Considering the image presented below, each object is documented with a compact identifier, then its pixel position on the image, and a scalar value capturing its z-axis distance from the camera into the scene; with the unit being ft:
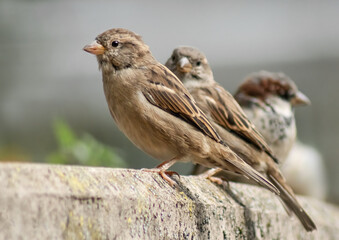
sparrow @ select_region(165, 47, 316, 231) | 20.58
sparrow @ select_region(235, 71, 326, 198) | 25.86
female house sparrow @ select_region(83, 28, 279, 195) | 16.72
